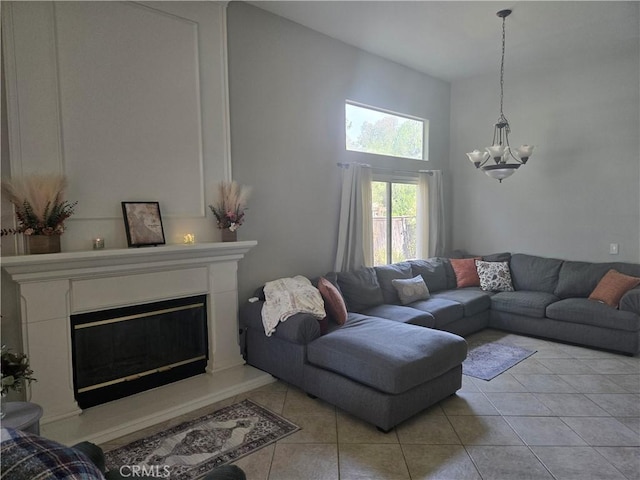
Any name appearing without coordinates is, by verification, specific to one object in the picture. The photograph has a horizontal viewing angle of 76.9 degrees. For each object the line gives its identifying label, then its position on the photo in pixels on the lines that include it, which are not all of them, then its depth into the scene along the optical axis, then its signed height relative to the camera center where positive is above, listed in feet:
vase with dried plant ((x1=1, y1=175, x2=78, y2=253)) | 8.20 +0.31
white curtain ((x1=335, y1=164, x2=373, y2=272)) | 15.11 -0.06
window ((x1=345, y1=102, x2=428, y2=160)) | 16.06 +3.64
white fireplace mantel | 8.42 -1.61
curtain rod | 15.23 +2.01
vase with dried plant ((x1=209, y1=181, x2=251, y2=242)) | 11.41 +0.29
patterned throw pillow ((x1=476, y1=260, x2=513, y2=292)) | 17.06 -2.69
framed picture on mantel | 9.82 -0.06
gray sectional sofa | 8.97 -3.30
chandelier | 13.14 +1.96
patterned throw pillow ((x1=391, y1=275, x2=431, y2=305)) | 14.75 -2.74
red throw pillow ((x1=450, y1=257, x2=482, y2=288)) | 17.80 -2.56
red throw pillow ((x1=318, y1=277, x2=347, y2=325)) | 11.46 -2.49
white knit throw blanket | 10.82 -2.33
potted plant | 6.28 -2.33
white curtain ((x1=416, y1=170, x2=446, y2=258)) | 18.97 -0.03
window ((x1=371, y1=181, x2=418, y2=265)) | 17.31 -0.20
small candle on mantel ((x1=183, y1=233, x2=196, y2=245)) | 10.98 -0.52
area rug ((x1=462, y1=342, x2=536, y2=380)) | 12.07 -4.71
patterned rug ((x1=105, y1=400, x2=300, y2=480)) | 7.56 -4.61
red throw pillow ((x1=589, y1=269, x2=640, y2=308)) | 14.01 -2.66
